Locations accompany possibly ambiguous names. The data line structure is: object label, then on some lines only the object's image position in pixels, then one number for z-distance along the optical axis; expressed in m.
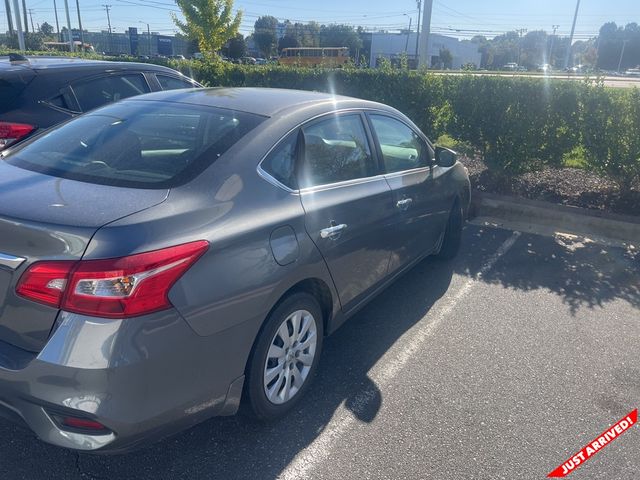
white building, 75.44
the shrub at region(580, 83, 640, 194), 6.59
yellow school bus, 51.12
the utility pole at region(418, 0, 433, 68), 11.44
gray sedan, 2.00
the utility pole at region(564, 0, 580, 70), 58.28
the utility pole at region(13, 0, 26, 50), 25.65
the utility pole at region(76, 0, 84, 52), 67.25
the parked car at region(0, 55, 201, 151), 4.83
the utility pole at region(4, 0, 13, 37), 32.14
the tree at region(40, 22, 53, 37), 106.54
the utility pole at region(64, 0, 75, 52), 45.52
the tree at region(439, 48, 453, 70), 71.16
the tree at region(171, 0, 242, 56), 21.20
